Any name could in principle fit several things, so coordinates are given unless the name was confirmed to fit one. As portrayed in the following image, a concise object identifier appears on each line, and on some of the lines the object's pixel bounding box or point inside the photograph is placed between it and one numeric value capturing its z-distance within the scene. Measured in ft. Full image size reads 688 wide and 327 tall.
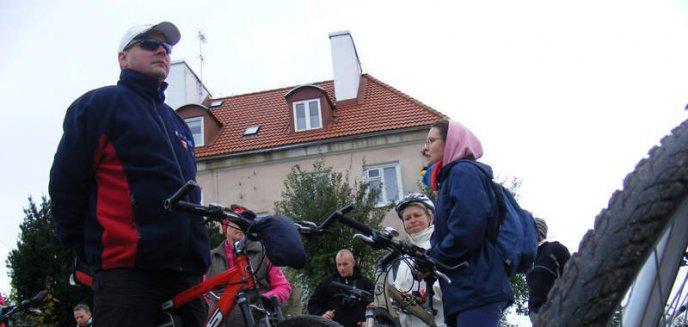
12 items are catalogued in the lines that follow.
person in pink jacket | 16.72
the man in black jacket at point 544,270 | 18.62
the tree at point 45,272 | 39.29
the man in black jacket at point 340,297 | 22.26
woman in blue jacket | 11.16
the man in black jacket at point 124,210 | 9.12
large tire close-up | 4.05
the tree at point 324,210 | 48.42
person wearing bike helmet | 16.56
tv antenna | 97.88
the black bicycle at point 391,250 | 9.27
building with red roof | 70.38
